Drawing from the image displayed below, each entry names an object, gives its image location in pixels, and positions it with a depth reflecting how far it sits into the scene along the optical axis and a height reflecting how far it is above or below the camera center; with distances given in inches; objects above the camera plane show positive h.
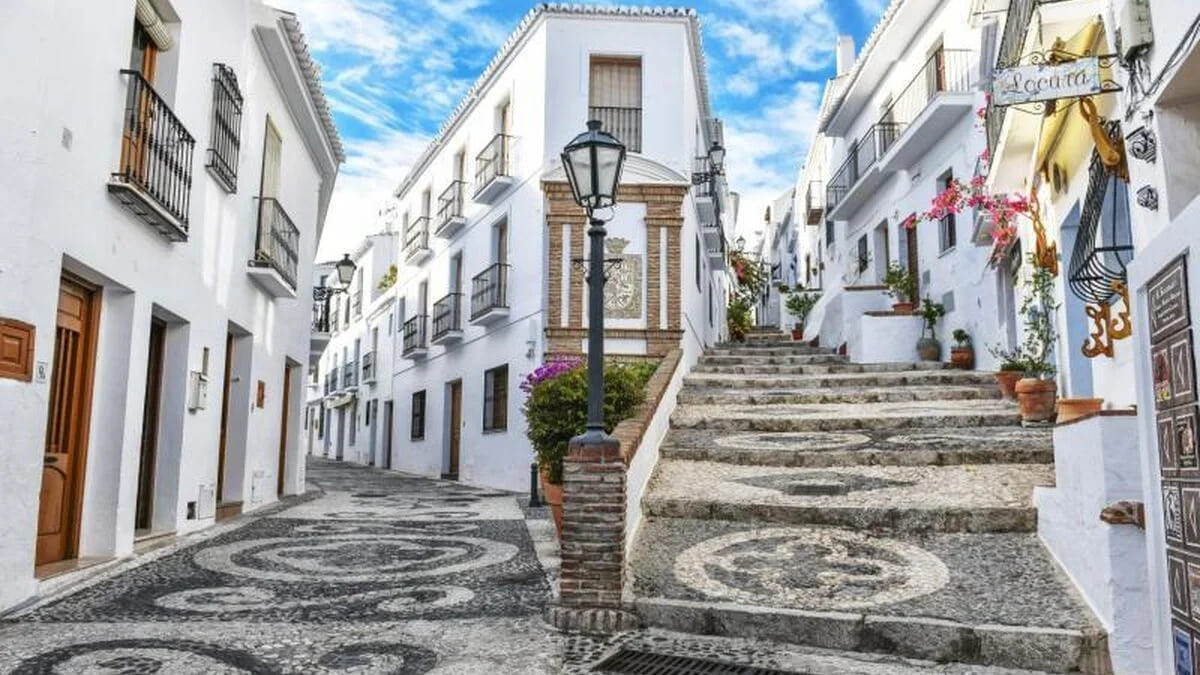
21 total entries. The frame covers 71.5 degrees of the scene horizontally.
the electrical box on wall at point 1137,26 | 178.9 +89.5
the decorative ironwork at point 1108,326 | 224.5 +32.7
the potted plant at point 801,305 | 835.4 +134.9
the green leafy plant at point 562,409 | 288.2 +10.2
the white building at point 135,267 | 187.3 +50.7
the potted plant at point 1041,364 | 323.0 +31.3
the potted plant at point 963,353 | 498.3 +52.9
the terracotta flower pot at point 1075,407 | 245.8 +10.9
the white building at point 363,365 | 986.1 +95.1
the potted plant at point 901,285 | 587.5 +109.5
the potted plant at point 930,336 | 536.7 +69.4
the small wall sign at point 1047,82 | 189.0 +82.9
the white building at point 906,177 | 519.8 +197.3
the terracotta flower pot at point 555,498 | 272.1 -20.5
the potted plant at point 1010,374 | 381.7 +31.2
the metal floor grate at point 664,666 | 151.6 -41.8
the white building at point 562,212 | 564.1 +162.5
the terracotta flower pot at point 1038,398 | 322.7 +17.1
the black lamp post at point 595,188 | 204.1 +62.0
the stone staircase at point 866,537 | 164.2 -25.6
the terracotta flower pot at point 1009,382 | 382.3 +28.0
